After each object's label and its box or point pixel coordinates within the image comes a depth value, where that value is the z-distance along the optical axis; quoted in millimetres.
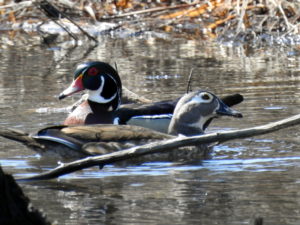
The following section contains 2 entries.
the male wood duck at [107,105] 17734
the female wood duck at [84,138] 15336
